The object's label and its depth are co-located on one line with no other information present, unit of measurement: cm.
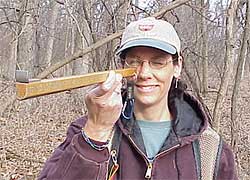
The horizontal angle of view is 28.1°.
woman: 204
